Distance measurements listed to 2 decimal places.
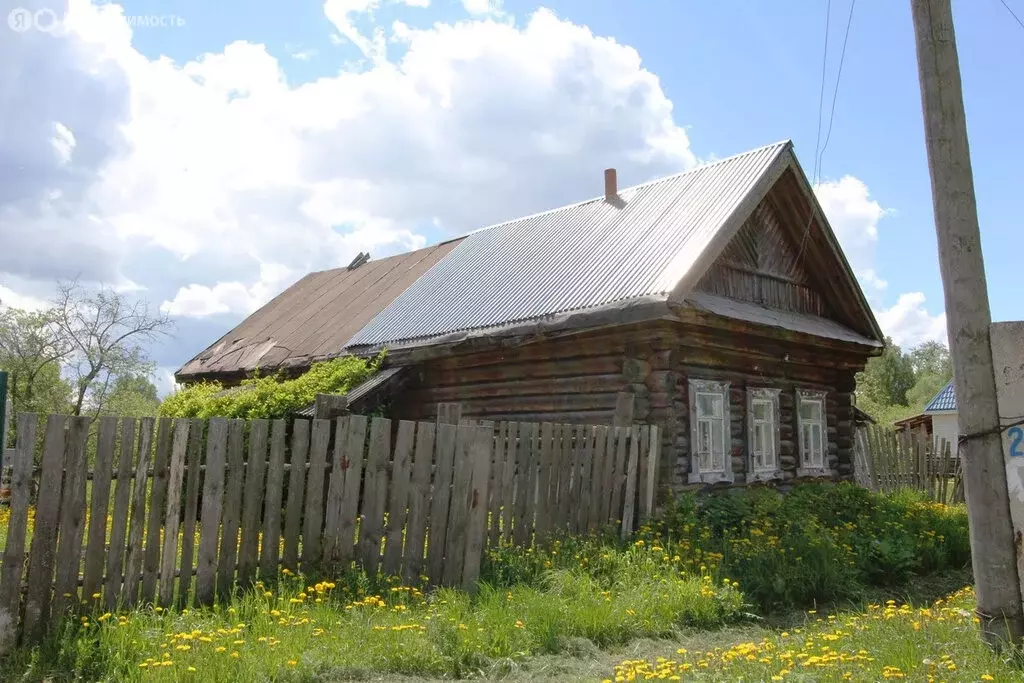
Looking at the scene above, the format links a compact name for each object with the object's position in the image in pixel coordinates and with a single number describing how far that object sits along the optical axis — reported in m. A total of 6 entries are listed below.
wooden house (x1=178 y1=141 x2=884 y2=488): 11.07
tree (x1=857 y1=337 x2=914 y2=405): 66.19
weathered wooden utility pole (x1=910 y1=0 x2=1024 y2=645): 5.26
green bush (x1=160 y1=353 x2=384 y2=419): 12.53
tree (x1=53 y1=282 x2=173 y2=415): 25.52
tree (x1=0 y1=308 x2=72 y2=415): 23.47
